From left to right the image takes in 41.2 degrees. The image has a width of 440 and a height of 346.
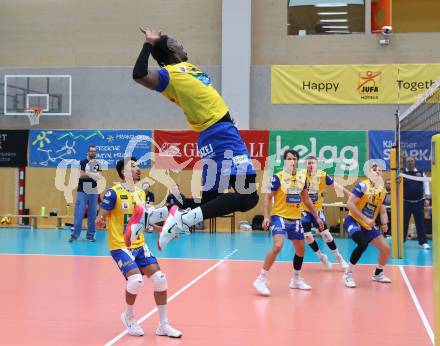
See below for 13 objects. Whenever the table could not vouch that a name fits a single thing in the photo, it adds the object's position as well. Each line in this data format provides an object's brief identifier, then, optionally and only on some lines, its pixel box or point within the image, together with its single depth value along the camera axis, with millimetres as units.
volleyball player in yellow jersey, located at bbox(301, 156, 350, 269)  9711
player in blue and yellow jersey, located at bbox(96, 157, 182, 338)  5328
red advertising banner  18328
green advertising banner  17531
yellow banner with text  17859
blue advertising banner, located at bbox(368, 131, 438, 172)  14816
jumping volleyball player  3875
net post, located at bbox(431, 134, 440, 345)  3291
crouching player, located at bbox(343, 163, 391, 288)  8227
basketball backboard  19031
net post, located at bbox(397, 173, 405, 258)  11547
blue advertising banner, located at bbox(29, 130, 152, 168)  18703
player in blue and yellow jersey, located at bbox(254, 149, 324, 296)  7664
